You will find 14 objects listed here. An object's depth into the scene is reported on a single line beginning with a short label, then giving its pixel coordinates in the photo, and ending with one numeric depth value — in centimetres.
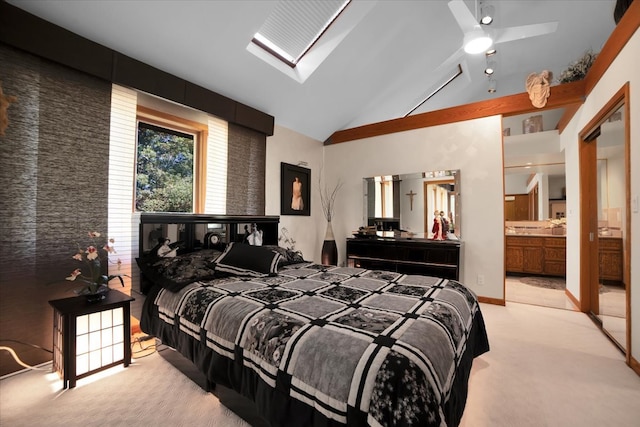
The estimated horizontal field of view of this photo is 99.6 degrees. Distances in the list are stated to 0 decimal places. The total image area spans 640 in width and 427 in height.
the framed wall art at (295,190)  414
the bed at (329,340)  100
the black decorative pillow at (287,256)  295
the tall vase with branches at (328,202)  458
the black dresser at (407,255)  369
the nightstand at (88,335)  179
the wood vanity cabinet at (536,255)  501
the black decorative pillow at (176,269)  211
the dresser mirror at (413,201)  397
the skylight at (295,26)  277
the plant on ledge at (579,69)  325
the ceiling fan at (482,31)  260
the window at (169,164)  277
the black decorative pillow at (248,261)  245
